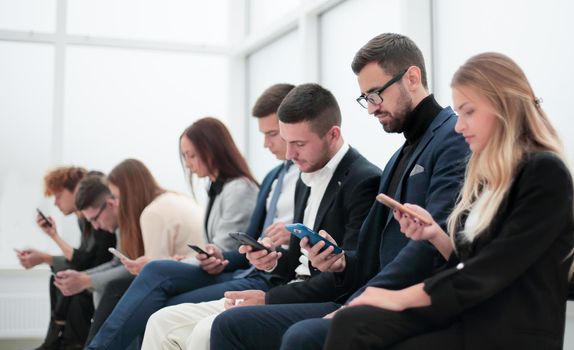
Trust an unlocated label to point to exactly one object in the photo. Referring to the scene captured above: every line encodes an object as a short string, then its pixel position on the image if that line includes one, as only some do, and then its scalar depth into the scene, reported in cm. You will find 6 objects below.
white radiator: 602
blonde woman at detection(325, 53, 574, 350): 184
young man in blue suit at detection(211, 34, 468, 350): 248
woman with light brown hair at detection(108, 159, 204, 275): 412
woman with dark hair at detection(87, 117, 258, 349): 347
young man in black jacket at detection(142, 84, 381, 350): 289
